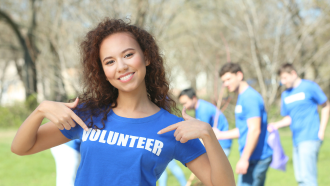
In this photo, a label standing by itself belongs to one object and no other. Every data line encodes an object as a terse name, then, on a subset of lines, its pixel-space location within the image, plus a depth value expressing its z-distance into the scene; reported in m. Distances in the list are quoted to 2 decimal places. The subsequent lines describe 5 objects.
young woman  1.57
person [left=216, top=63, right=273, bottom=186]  3.73
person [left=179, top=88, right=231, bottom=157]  5.11
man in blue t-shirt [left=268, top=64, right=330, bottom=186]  4.37
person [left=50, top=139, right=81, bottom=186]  3.37
